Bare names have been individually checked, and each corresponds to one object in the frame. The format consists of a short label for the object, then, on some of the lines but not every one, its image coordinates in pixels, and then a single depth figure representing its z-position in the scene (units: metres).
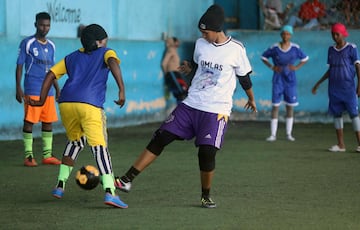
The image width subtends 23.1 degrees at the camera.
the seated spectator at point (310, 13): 21.98
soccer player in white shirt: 8.81
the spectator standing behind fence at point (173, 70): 20.84
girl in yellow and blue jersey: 8.78
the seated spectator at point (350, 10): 21.78
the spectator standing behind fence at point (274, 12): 22.22
